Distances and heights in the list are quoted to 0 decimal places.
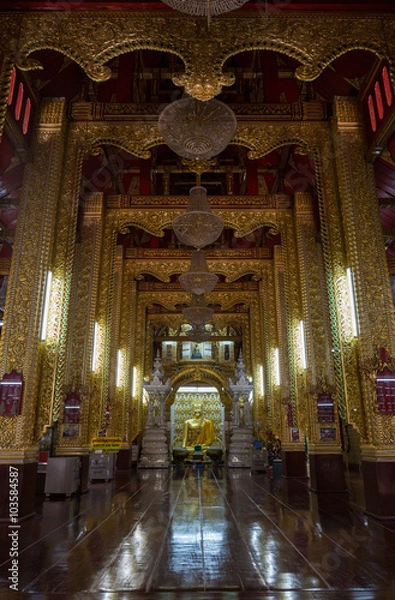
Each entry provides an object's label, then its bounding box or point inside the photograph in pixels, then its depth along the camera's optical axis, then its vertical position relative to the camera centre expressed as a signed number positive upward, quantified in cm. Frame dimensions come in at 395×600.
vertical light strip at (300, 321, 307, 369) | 1054 +212
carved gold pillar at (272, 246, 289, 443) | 1363 +283
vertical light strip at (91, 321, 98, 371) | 1043 +206
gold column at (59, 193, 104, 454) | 960 +275
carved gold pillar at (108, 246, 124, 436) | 1342 +266
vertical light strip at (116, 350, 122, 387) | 1457 +224
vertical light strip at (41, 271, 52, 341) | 718 +206
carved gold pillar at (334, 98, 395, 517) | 633 +235
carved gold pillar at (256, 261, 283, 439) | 1550 +371
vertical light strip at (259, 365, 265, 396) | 1766 +210
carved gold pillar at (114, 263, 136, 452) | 1533 +289
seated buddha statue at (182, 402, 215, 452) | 2373 +25
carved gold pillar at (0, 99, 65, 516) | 641 +220
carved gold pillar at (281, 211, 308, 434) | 1120 +311
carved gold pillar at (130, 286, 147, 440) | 1838 +339
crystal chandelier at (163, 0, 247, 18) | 488 +460
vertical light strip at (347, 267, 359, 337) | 708 +208
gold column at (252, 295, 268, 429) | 1855 +370
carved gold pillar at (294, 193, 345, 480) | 964 +231
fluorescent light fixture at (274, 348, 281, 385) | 1415 +226
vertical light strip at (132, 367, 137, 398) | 1808 +214
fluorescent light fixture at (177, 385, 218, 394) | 2605 +263
